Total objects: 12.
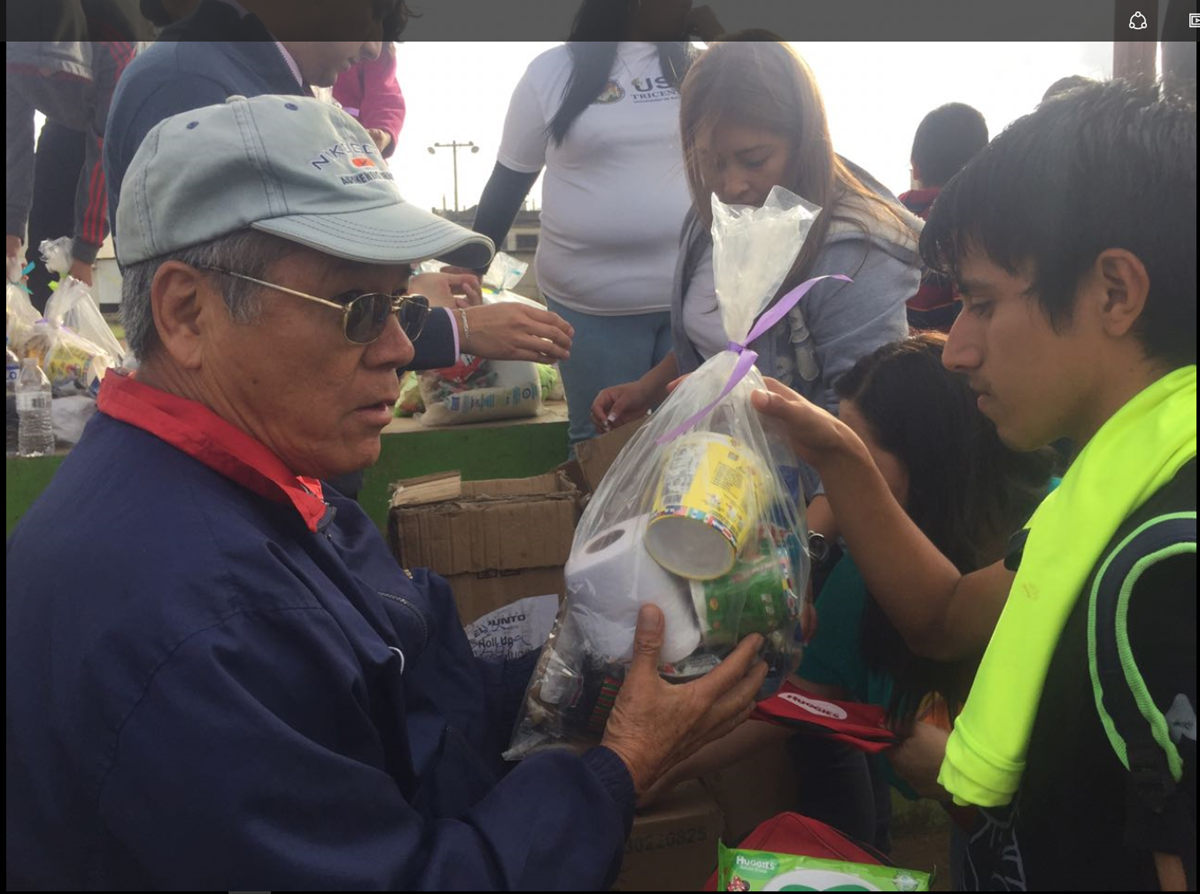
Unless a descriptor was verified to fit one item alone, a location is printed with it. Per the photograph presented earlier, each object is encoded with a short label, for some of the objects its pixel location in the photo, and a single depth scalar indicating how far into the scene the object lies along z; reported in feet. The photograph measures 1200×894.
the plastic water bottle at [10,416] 10.94
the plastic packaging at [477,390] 11.22
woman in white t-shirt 10.03
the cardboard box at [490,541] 7.89
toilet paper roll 4.90
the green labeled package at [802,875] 3.67
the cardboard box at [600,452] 8.21
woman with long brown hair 7.27
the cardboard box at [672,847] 5.50
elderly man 3.40
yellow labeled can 4.79
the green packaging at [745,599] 4.91
